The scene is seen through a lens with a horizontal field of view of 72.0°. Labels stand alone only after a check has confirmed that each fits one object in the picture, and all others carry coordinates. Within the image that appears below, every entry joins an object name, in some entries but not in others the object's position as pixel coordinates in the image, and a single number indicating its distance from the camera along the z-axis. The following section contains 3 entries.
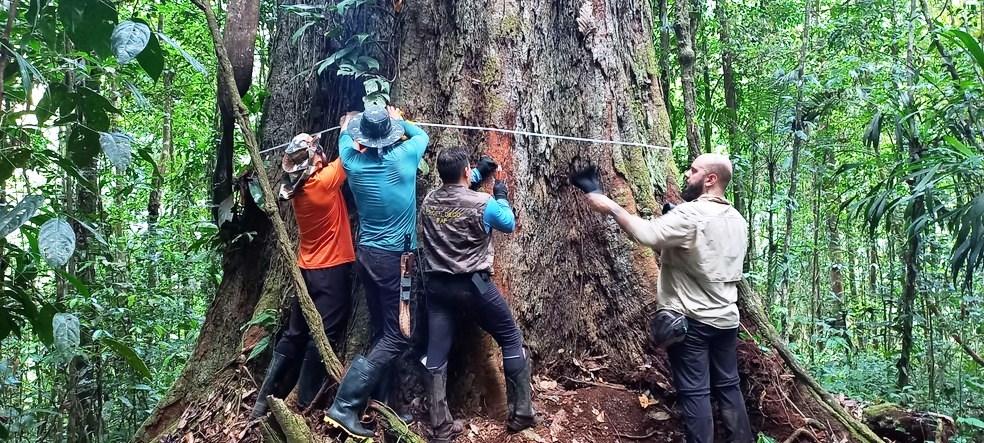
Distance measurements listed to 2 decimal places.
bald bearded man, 4.03
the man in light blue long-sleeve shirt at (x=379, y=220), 4.15
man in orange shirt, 4.42
